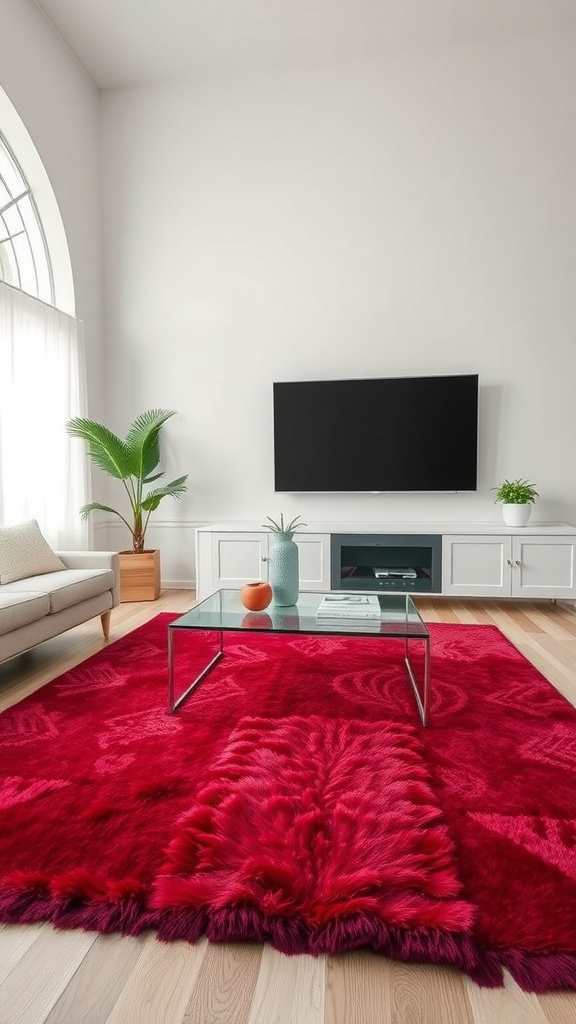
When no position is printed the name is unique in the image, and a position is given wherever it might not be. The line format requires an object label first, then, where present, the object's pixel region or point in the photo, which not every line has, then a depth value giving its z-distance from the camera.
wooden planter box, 4.44
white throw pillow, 3.09
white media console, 4.03
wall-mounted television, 4.42
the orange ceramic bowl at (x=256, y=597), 2.51
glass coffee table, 2.12
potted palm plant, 4.34
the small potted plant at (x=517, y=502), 4.20
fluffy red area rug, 1.17
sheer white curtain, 3.79
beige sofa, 2.54
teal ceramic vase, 2.62
